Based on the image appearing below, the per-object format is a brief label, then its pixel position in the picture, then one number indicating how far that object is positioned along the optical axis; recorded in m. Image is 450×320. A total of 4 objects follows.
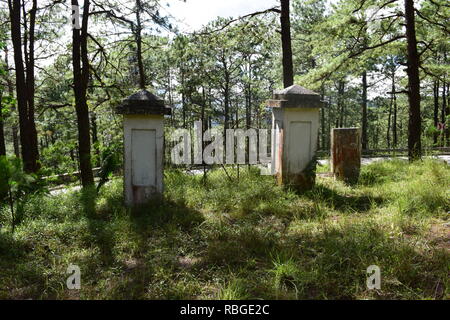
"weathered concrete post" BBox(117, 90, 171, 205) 5.61
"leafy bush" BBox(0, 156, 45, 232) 4.82
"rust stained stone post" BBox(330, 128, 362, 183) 7.32
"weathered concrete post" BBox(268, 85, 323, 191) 6.38
